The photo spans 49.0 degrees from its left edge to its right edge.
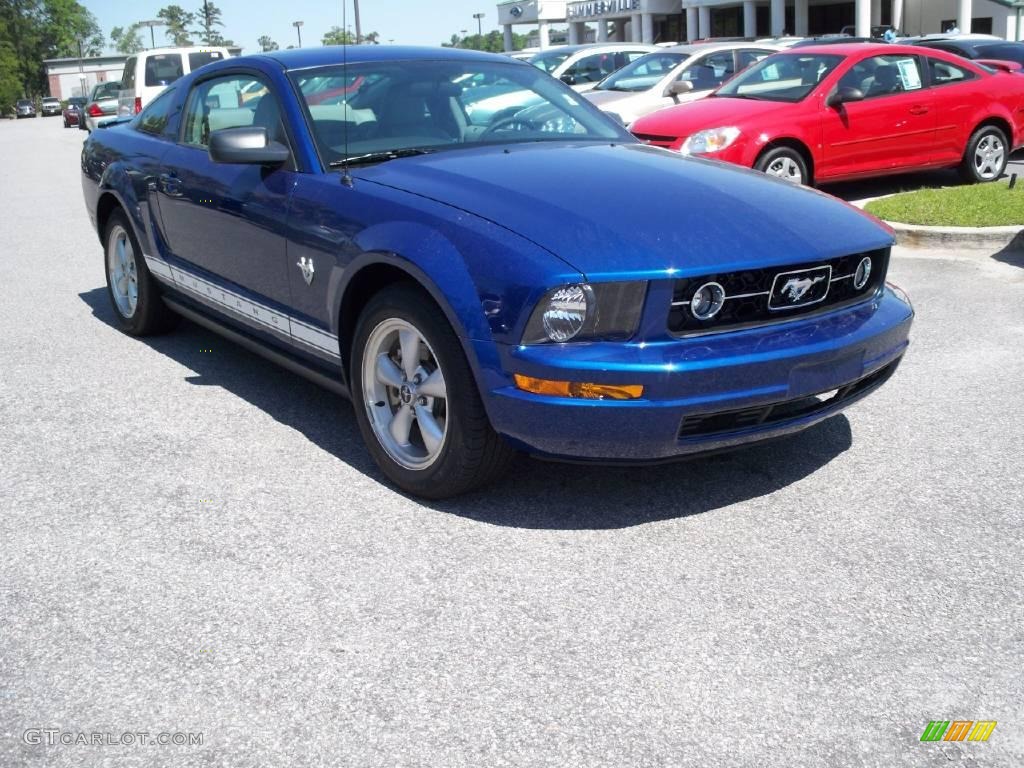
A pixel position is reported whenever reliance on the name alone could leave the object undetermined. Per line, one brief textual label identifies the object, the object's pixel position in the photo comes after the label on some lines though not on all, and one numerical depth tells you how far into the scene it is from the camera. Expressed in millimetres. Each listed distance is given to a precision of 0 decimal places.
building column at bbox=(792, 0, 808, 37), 43594
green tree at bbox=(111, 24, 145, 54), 170275
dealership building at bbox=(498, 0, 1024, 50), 38375
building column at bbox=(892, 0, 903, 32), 39812
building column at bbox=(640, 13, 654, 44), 50344
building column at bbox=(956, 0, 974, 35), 36594
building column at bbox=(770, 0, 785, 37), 41569
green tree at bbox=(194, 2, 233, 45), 132225
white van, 20000
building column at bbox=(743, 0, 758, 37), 43191
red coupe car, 9711
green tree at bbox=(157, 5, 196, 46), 151875
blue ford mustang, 3434
